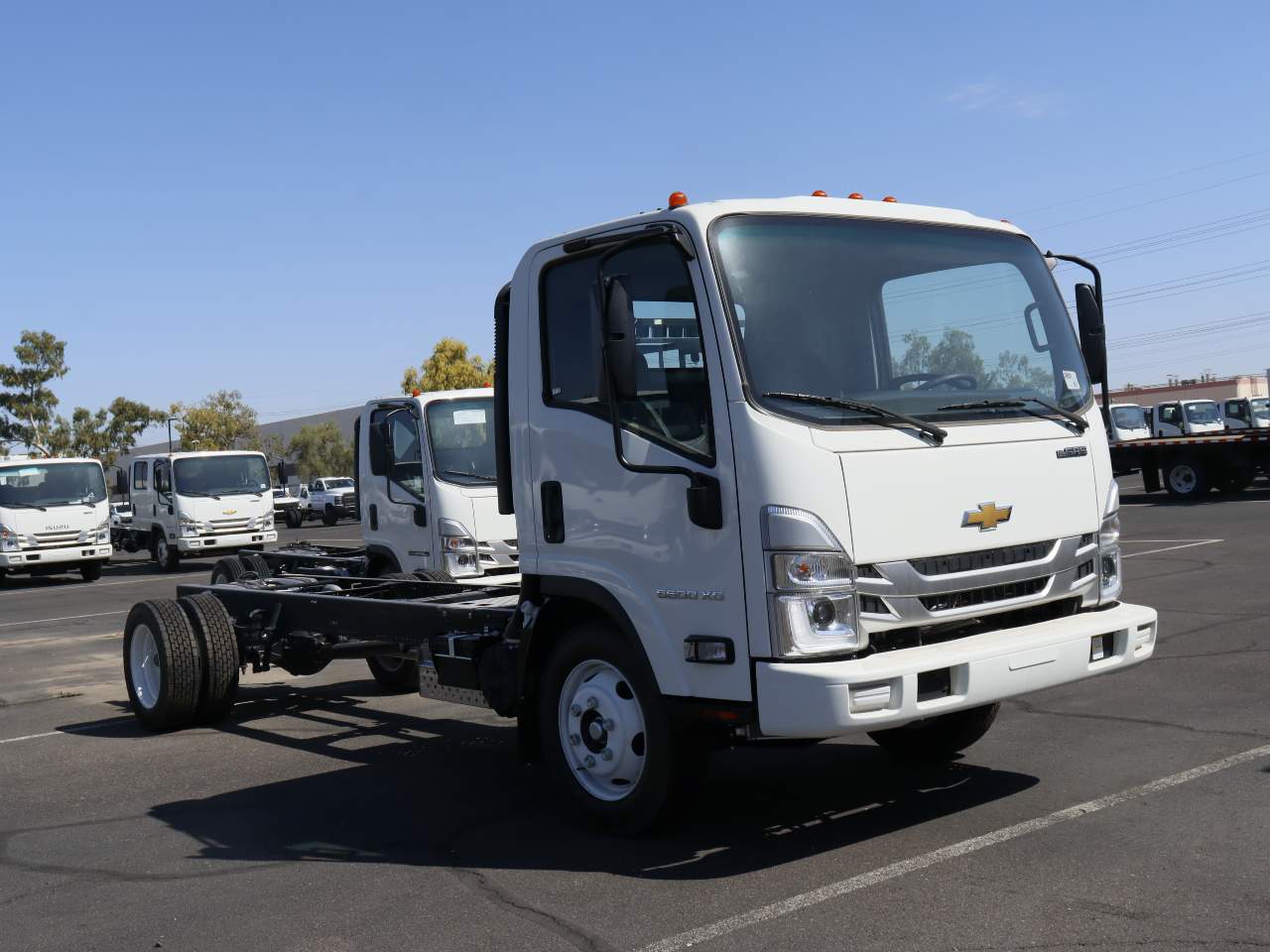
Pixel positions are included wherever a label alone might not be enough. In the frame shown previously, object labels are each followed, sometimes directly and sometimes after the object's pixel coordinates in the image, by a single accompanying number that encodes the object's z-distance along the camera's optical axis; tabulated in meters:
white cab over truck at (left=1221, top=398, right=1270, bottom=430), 32.59
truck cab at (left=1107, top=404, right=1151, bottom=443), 37.09
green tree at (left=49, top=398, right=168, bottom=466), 68.62
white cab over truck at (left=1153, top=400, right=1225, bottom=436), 33.41
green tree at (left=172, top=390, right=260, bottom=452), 73.31
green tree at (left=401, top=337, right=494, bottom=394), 64.06
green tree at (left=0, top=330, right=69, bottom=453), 63.31
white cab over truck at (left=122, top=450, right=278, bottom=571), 25.97
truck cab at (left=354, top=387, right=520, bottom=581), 11.19
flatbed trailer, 27.12
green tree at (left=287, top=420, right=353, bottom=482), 76.75
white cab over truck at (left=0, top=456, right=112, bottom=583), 24.61
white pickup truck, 48.30
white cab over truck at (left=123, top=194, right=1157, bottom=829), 4.84
